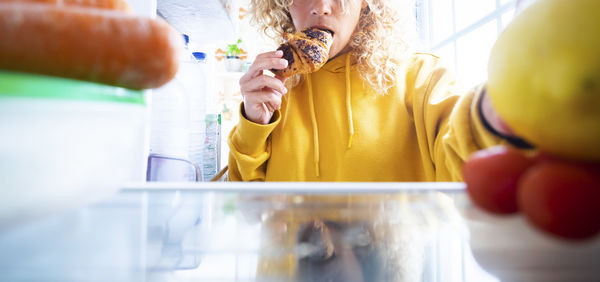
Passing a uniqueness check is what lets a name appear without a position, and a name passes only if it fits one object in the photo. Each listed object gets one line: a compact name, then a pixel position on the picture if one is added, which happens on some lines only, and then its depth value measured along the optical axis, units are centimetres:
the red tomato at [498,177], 18
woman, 83
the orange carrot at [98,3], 21
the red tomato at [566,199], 15
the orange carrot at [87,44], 17
